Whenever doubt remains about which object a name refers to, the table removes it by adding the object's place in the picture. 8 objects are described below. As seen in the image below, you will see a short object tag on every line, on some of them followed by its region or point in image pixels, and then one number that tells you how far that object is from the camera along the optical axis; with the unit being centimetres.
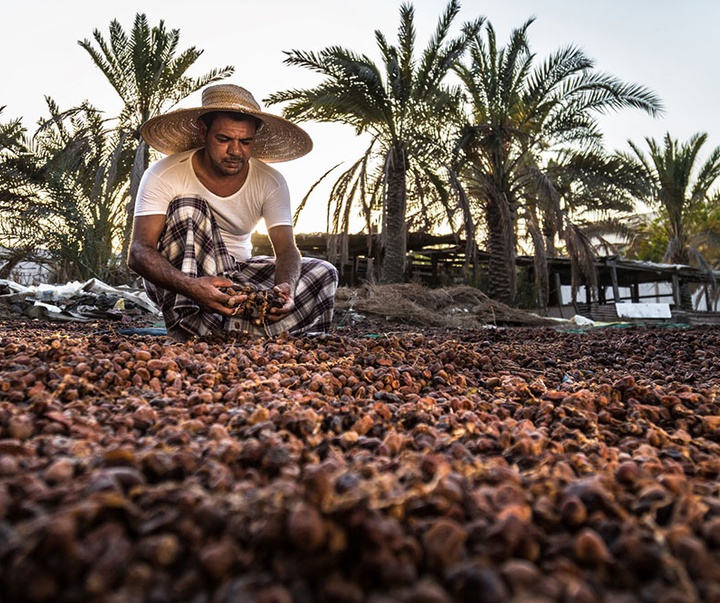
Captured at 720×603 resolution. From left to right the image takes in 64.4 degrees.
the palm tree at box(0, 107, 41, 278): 1006
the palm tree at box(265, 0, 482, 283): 826
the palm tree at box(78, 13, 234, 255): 935
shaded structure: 1275
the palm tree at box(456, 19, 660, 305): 890
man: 277
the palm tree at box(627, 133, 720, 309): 1290
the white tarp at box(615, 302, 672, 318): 1015
